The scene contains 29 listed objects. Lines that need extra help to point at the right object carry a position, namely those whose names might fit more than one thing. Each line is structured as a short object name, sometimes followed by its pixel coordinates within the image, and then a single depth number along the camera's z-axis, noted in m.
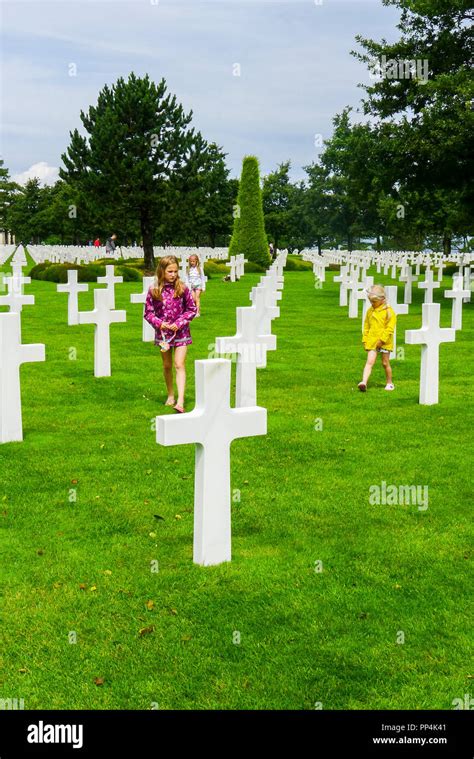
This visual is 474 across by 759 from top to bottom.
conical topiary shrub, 45.41
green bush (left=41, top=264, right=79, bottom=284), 34.56
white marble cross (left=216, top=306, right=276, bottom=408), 9.45
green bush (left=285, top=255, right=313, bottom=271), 50.00
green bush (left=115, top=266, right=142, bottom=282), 35.89
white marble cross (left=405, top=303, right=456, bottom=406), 10.07
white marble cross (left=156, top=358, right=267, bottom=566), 5.11
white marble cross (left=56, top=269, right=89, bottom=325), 17.91
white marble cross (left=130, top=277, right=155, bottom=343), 13.38
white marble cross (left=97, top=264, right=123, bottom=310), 20.39
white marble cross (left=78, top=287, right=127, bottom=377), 11.52
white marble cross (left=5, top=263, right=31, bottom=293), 22.68
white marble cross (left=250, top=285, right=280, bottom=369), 12.04
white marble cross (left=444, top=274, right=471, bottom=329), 16.41
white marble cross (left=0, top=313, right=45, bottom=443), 7.93
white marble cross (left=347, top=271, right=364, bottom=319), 20.67
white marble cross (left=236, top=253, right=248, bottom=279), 37.47
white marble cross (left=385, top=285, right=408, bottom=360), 12.80
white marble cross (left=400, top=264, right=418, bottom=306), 25.51
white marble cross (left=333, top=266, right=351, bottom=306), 23.53
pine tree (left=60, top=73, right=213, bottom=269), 39.19
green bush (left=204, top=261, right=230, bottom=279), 41.81
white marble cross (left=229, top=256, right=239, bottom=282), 36.72
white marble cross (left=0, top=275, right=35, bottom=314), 15.18
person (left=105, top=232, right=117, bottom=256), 53.84
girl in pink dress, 9.50
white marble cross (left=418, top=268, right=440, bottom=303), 19.73
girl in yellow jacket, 11.10
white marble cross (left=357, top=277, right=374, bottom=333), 18.63
